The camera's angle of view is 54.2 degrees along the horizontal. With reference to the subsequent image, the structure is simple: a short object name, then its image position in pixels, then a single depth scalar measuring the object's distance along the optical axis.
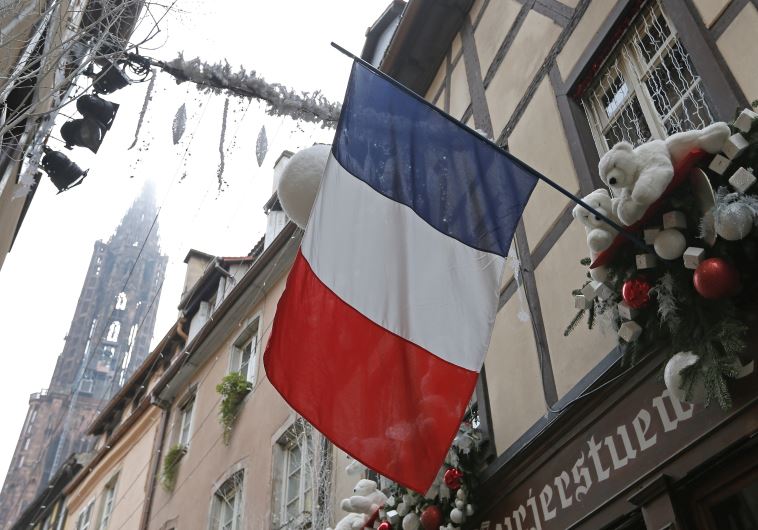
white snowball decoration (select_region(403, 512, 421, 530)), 5.58
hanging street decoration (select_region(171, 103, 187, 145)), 8.49
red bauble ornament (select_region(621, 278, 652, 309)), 3.72
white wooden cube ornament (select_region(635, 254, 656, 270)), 3.71
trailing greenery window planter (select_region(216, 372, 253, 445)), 12.65
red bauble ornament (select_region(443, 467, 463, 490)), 5.48
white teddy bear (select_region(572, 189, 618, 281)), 3.96
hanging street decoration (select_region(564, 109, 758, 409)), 3.33
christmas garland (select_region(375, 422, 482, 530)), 5.41
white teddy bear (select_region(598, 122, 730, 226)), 3.53
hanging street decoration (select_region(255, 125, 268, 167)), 8.75
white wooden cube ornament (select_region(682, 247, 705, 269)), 3.43
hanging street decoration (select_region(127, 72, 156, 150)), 8.25
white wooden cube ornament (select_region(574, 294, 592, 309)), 4.17
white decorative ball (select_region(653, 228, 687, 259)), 3.57
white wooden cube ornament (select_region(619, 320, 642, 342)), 3.80
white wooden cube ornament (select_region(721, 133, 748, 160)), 3.39
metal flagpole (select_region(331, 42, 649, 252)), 3.71
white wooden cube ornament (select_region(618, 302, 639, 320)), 3.83
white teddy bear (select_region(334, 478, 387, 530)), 6.32
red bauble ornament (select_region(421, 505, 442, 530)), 5.46
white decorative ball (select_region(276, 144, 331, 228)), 7.19
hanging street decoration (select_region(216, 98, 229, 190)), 8.79
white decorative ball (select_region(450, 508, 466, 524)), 5.31
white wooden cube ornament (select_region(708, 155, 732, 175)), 3.45
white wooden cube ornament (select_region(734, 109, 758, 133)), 3.41
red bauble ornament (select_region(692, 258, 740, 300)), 3.32
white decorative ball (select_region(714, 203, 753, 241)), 3.26
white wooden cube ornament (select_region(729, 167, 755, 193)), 3.32
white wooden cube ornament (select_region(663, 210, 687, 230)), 3.61
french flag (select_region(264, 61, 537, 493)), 4.00
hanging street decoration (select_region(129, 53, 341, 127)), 9.09
